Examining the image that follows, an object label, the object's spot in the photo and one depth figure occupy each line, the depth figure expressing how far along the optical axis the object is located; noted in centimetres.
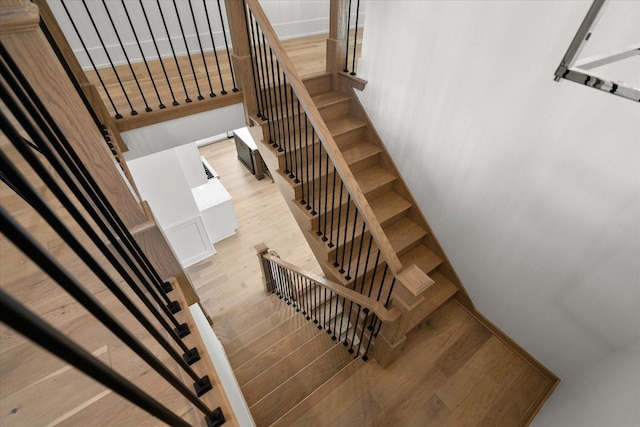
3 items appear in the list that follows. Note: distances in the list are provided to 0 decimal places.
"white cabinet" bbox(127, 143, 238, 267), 375
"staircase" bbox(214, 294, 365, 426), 235
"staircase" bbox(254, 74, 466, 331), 260
